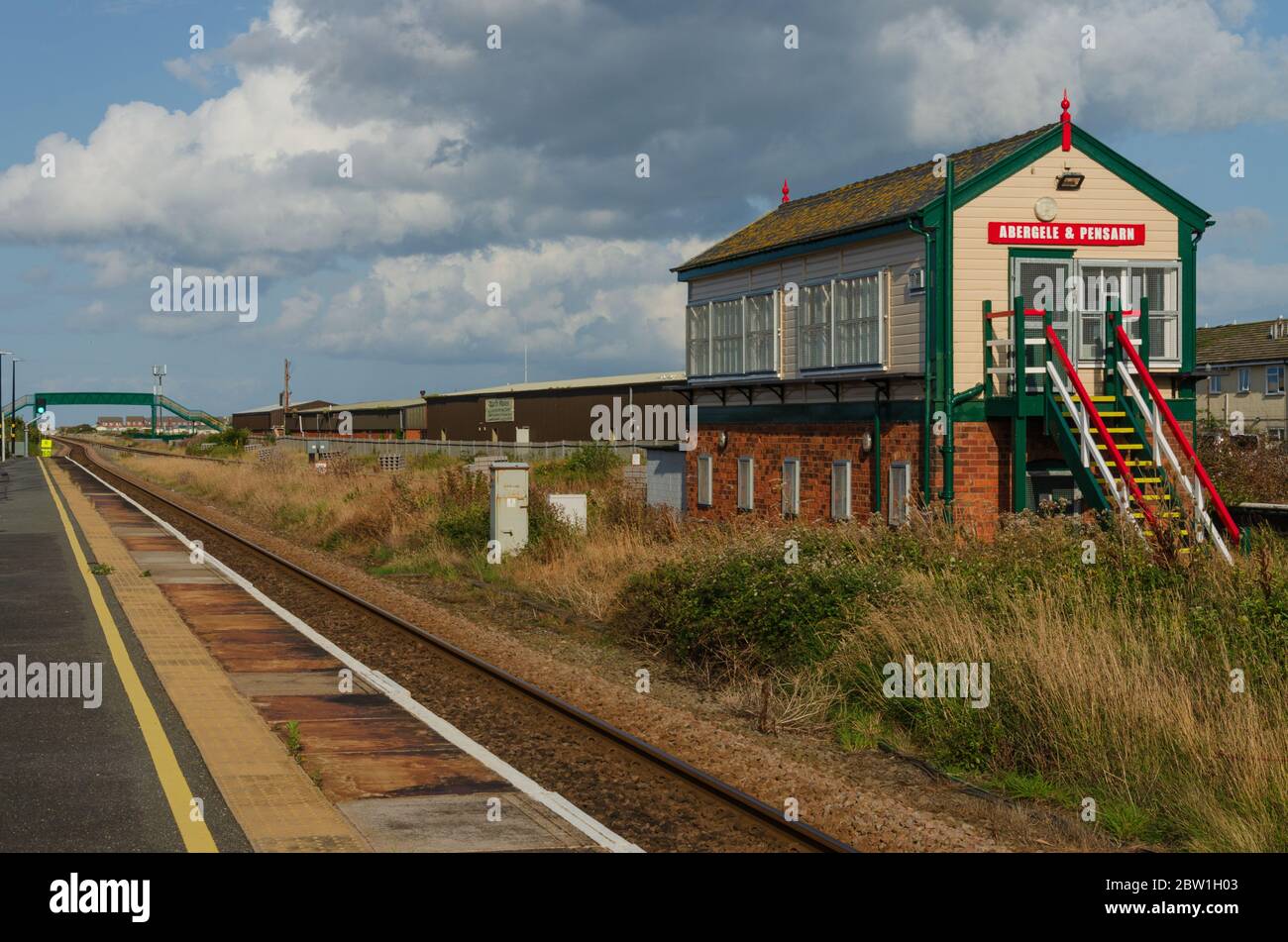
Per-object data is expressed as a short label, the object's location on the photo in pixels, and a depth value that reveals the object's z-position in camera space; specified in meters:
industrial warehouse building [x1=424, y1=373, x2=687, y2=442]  58.09
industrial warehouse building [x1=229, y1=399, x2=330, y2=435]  127.12
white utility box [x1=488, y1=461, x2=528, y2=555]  20.69
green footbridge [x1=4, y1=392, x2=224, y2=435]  147.75
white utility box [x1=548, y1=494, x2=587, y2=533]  21.95
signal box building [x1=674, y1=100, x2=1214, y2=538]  18.20
